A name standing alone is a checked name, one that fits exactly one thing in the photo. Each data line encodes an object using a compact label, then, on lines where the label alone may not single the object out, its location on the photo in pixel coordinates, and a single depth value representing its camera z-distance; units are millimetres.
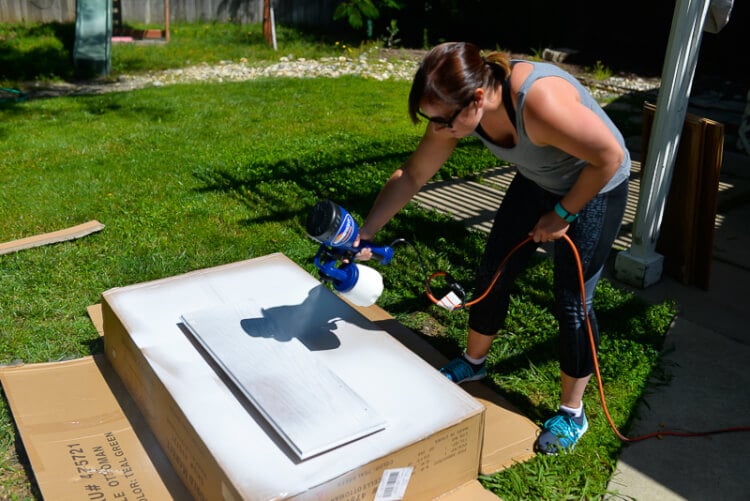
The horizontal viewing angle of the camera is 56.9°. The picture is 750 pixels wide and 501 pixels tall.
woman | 2072
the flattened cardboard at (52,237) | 3988
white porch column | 3541
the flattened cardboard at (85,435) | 2266
